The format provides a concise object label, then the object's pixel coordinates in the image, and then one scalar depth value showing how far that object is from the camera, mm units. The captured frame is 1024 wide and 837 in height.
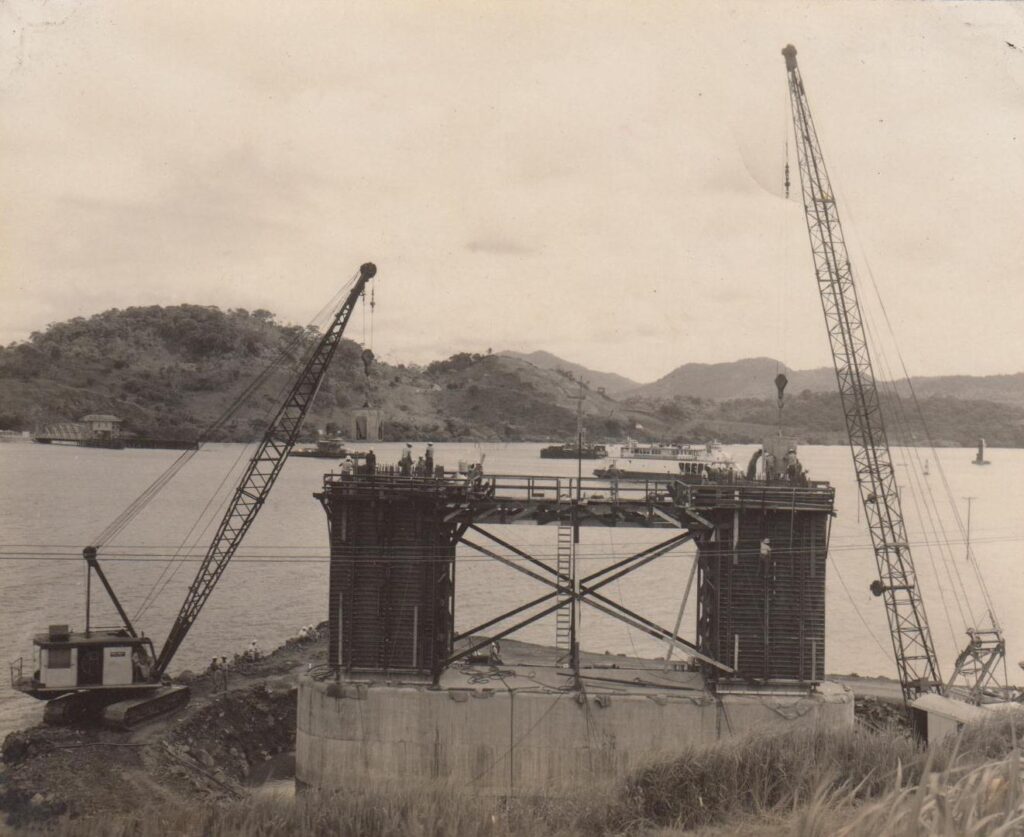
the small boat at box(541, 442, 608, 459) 189625
